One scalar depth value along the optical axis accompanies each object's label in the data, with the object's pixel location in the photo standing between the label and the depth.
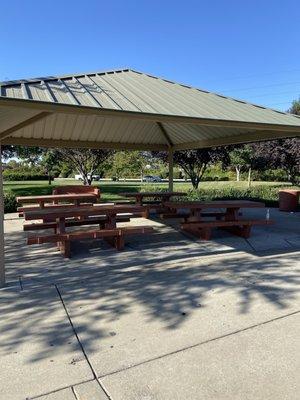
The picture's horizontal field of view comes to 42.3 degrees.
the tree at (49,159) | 30.98
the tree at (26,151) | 28.22
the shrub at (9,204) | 13.76
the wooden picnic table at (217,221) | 8.05
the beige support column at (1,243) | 5.15
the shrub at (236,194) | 15.94
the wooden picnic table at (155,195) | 11.58
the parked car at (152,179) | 57.84
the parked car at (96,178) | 58.58
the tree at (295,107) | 26.46
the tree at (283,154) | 19.80
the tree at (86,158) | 20.45
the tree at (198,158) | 19.27
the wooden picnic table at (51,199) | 10.45
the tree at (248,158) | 29.14
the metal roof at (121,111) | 5.22
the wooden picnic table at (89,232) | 6.49
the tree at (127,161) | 42.11
